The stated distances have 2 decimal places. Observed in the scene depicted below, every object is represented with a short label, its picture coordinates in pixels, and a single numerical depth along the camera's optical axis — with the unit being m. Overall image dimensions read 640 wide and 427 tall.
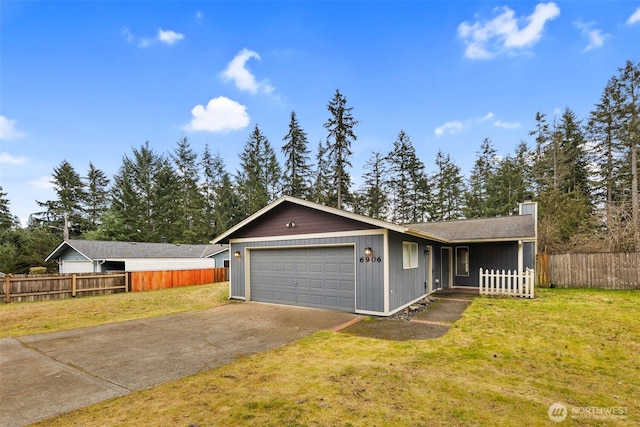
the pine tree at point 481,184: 27.45
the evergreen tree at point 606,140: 22.38
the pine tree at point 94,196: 34.09
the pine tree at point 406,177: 28.17
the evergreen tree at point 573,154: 24.75
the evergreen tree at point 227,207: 30.59
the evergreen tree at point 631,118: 20.33
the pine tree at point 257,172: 30.09
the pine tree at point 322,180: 26.13
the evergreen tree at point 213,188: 30.94
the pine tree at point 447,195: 28.34
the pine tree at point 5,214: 30.16
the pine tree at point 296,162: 26.70
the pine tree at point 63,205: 32.78
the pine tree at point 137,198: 28.25
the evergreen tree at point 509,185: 26.20
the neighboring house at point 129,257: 18.61
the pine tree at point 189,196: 30.17
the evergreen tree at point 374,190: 28.41
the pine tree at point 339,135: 23.50
